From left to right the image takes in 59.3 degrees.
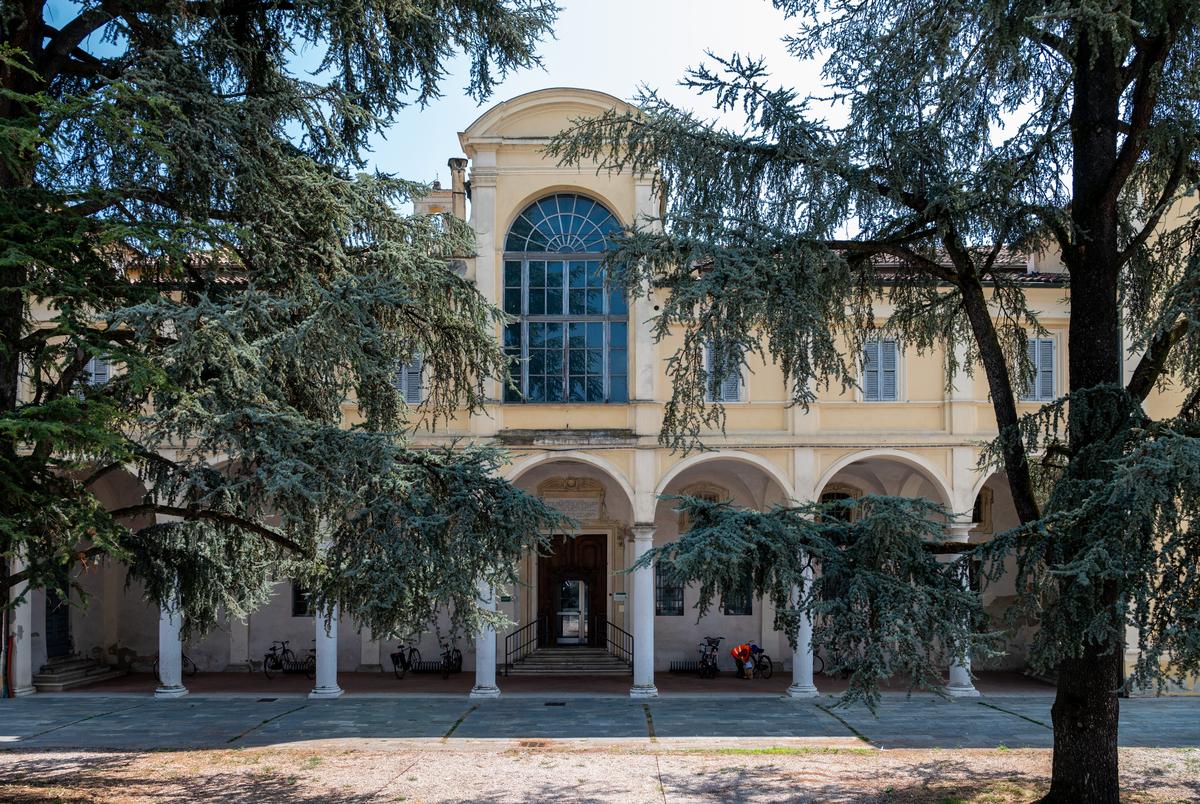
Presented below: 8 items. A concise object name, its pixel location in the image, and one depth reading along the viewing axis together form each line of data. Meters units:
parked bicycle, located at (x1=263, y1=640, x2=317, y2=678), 23.58
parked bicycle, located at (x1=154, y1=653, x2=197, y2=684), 23.59
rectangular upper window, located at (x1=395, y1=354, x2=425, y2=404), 21.25
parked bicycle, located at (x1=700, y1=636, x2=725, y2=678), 22.91
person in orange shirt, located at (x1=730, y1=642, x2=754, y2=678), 22.75
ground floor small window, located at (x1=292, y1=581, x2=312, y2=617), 24.05
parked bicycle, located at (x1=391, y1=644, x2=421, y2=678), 23.05
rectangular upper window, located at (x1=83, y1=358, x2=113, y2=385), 21.03
